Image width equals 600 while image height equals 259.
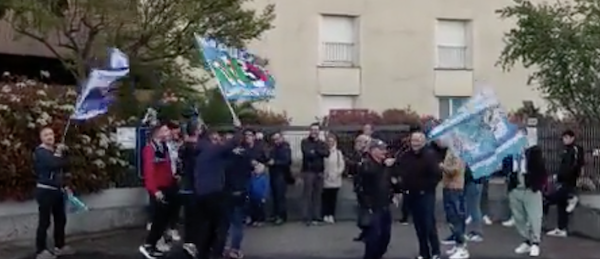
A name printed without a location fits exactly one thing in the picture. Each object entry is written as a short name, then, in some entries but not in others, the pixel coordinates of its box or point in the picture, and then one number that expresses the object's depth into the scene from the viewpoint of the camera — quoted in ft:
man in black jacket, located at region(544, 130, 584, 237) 57.57
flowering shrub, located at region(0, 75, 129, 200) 52.90
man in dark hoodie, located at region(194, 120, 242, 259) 43.78
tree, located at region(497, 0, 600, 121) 62.44
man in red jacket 47.19
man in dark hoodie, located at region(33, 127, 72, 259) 46.26
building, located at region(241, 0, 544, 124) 103.19
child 62.74
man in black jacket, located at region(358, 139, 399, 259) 44.60
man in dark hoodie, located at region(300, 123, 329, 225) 66.39
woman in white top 67.21
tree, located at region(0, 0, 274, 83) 64.69
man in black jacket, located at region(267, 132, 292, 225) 66.49
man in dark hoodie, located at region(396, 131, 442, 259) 46.06
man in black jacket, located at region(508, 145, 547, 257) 50.03
